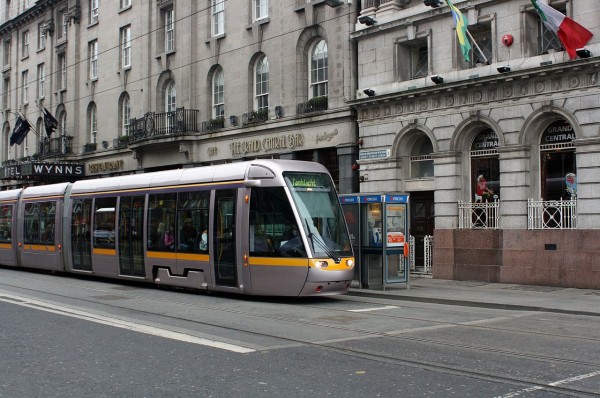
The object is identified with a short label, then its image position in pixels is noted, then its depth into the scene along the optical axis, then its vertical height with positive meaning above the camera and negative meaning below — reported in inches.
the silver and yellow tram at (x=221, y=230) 590.9 +3.2
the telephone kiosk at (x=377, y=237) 731.4 -5.9
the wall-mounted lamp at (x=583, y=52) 724.0 +182.6
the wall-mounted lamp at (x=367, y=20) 948.0 +285.6
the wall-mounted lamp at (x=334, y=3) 974.0 +318.5
